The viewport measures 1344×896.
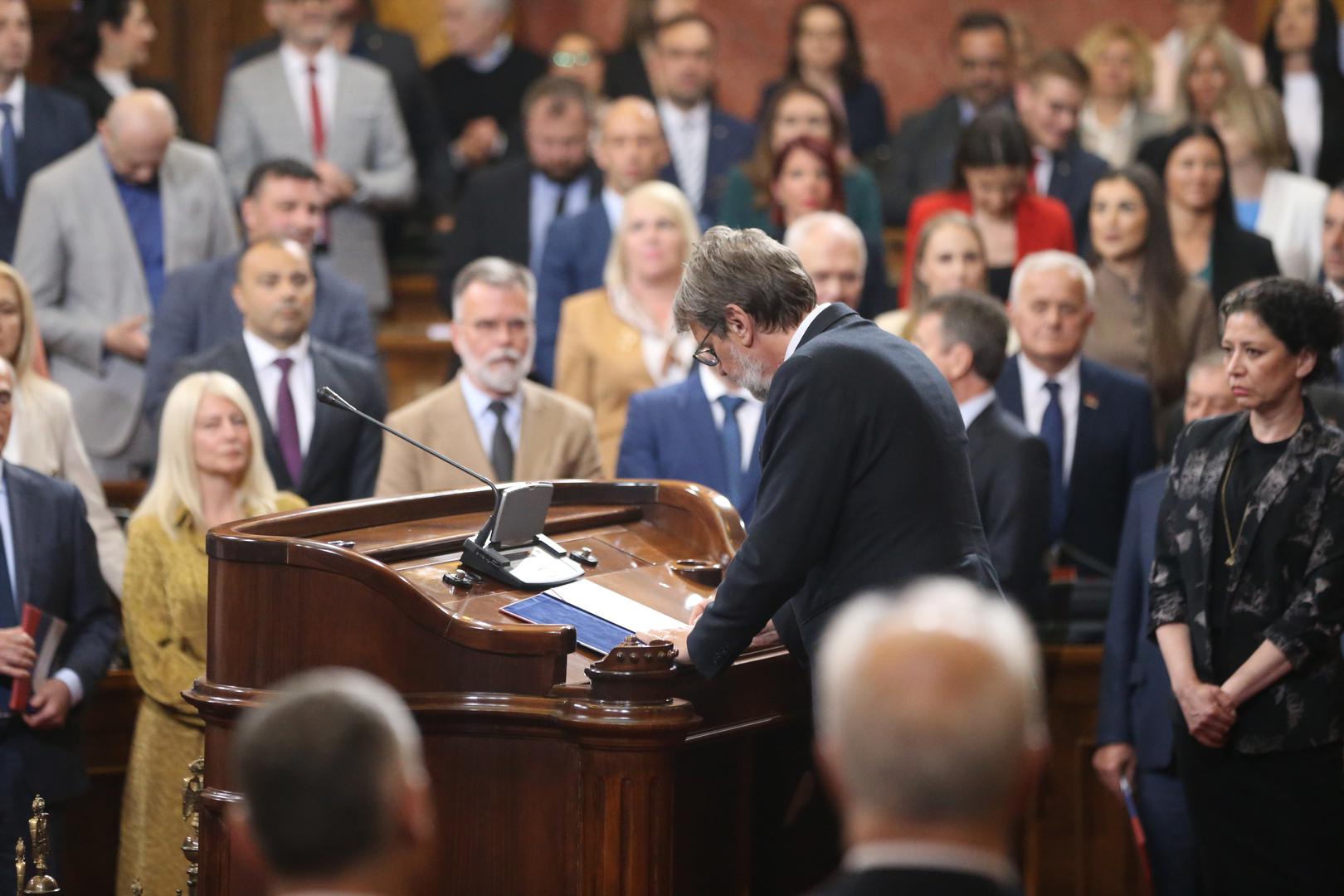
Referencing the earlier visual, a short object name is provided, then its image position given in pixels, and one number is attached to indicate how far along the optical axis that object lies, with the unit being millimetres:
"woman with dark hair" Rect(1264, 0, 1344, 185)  15047
